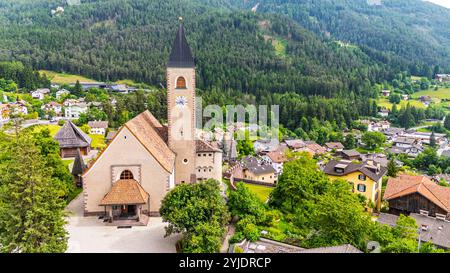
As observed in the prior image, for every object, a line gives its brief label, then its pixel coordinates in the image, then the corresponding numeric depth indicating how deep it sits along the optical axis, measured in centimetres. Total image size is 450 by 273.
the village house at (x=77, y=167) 4000
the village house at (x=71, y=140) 5384
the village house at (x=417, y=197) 4134
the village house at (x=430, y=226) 3256
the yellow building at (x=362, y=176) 4412
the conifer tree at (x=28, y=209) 2064
